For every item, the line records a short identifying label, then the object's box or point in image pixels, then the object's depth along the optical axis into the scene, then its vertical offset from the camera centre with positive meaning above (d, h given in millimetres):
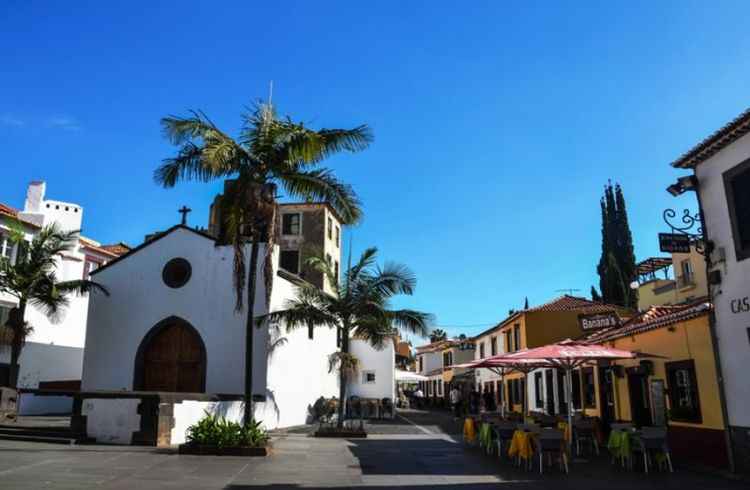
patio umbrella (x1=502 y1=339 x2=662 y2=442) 13395 +767
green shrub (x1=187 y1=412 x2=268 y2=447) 13672 -864
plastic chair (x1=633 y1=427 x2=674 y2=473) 12062 -1043
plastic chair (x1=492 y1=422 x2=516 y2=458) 14367 -955
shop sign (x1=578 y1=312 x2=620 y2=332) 19875 +2229
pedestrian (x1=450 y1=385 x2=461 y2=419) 33438 -613
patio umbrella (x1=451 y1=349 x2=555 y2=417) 15758 +744
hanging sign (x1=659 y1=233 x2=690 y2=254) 12812 +3023
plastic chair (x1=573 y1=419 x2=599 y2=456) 15141 -1053
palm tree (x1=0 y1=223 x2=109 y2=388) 20219 +3976
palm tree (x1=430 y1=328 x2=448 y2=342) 92825 +8682
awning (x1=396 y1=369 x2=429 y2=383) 37156 +941
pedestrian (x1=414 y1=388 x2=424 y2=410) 50894 -559
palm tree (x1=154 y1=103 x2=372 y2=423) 14625 +5589
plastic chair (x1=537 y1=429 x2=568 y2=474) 11875 -1019
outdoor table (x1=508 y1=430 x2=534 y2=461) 12369 -1104
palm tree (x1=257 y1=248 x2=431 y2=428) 18797 +2531
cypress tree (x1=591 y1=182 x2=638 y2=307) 43156 +9882
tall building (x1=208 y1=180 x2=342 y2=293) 41500 +11063
